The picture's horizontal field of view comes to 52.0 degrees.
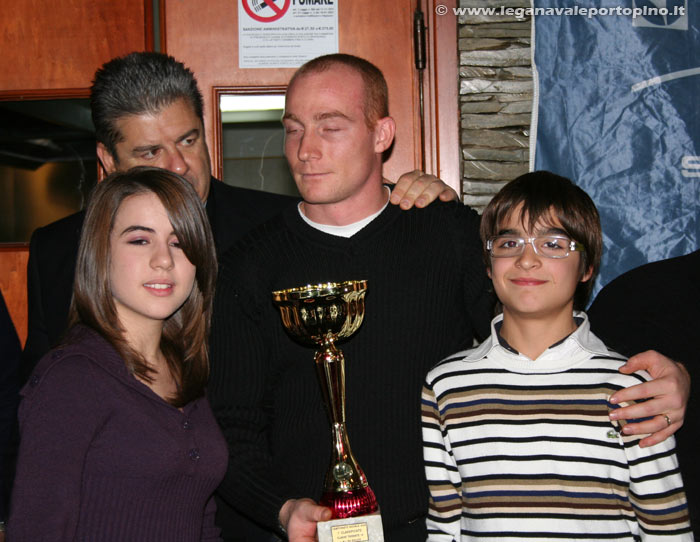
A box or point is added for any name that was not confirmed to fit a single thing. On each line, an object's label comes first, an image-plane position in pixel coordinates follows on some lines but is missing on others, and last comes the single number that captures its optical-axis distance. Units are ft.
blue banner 8.87
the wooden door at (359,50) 9.20
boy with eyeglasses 5.30
